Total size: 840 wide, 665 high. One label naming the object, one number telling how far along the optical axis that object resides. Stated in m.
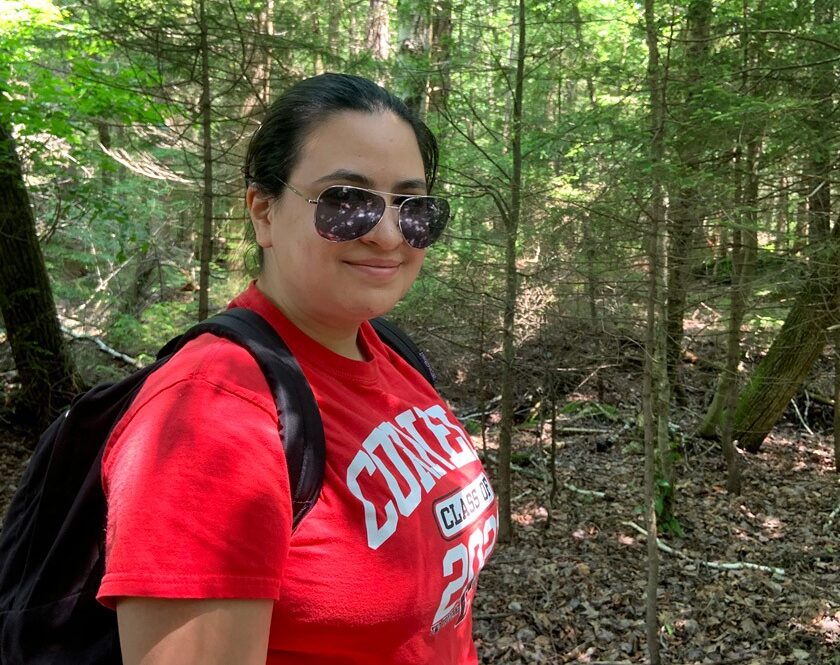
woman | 0.84
